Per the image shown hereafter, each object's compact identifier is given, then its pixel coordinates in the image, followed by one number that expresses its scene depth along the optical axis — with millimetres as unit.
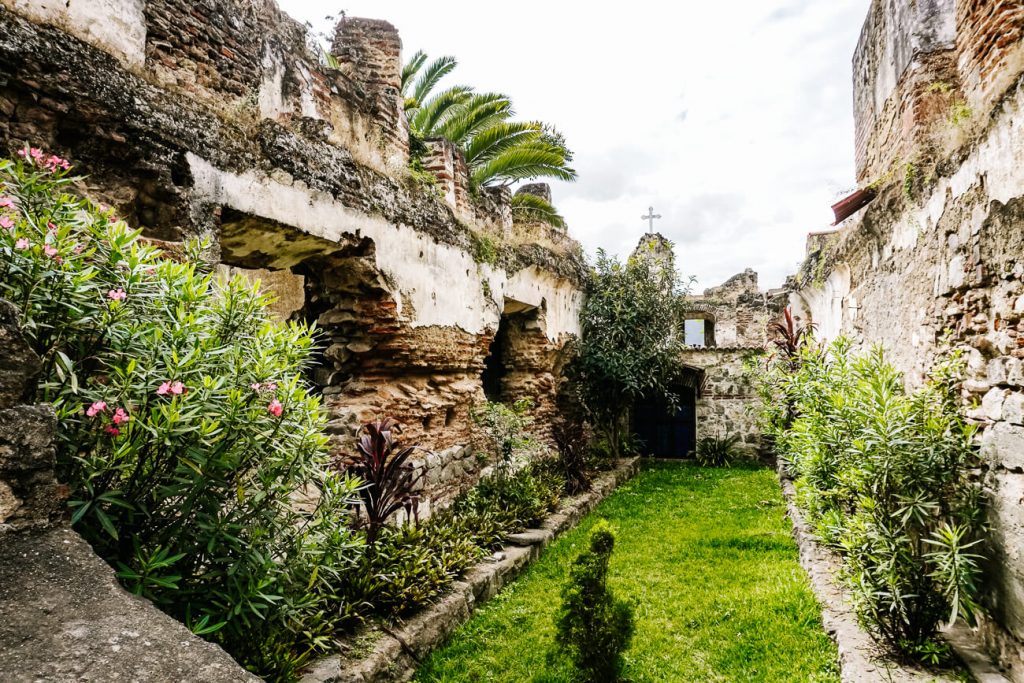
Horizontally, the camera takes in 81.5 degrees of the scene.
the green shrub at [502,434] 7199
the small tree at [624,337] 10750
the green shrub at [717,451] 12273
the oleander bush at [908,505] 3348
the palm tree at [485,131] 11562
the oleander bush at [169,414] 2143
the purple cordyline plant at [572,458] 8507
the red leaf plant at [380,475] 4293
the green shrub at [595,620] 3342
